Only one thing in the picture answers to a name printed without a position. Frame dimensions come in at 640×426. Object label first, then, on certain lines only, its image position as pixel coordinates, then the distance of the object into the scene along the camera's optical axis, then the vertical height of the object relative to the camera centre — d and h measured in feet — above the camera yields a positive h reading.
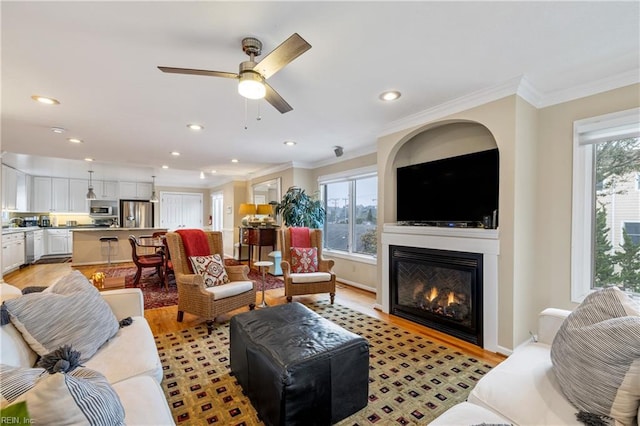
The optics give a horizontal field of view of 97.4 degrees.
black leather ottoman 5.16 -3.14
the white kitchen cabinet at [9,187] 19.74 +1.70
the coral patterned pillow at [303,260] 14.07 -2.44
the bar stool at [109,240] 22.42 -2.40
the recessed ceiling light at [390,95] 8.73 +3.74
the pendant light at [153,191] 27.74 +2.16
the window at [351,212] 16.25 +0.02
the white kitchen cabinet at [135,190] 29.12 +2.22
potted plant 17.51 +0.14
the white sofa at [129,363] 4.01 -2.77
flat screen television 9.20 +0.81
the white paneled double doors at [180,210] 32.14 +0.17
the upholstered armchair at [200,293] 10.10 -3.04
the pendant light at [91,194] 24.77 +1.50
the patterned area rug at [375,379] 5.96 -4.28
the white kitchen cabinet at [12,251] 18.27 -2.79
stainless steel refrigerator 29.25 -0.29
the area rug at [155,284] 13.80 -4.40
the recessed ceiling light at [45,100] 8.80 +3.55
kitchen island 22.80 -2.88
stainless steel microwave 28.22 +0.01
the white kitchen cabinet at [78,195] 27.32 +1.51
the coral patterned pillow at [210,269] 11.25 -2.35
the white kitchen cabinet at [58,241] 26.20 -2.89
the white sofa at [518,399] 3.85 -2.75
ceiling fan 5.14 +2.91
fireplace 9.21 -2.80
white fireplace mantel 8.74 -1.12
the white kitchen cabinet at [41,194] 25.73 +1.55
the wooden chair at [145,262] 15.99 -2.91
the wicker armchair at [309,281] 12.79 -3.18
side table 12.36 -3.32
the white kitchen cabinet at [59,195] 26.50 +1.53
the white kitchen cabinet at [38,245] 23.70 -2.97
